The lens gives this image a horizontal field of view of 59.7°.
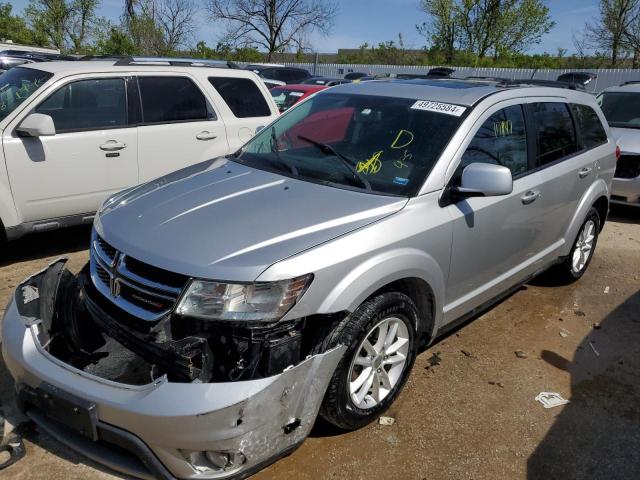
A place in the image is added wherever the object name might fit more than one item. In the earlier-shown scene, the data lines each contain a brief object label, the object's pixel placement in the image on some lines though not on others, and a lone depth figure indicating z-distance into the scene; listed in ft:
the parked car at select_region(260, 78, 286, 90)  50.53
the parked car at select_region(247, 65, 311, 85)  63.21
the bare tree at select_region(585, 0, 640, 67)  95.25
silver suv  7.50
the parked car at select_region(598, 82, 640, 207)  24.80
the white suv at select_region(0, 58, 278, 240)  15.81
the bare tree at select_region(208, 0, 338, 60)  127.75
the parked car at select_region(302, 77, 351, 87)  47.96
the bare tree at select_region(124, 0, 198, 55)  102.99
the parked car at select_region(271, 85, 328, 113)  34.35
